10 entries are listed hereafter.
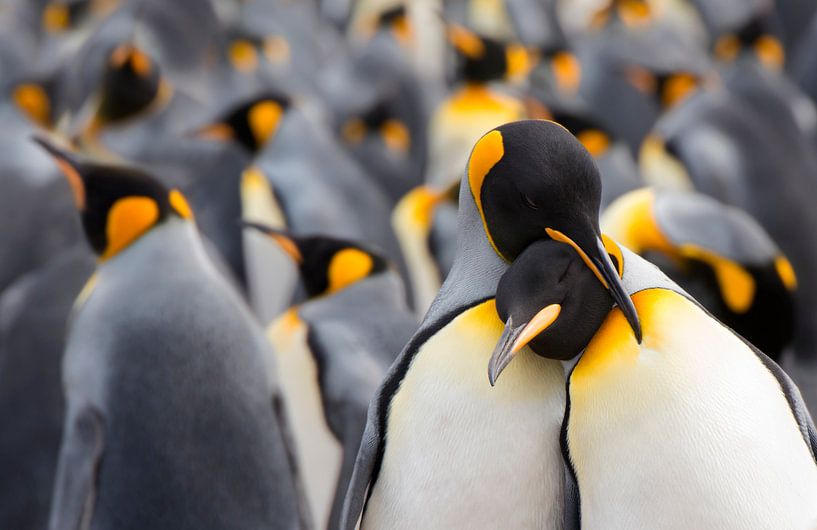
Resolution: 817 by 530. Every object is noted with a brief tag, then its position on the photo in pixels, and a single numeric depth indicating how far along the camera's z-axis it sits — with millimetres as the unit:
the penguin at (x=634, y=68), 11484
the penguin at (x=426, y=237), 7828
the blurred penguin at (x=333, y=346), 5148
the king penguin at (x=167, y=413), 4645
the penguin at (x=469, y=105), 9445
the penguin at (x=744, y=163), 8125
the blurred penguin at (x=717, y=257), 5262
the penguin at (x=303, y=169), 7941
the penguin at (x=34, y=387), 5742
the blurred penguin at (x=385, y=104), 10469
